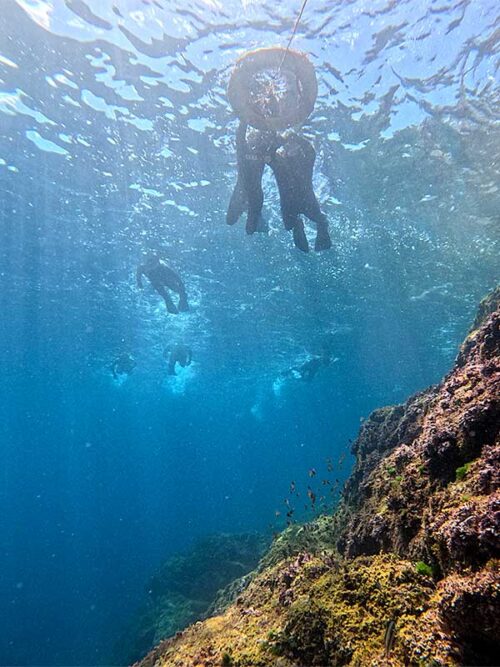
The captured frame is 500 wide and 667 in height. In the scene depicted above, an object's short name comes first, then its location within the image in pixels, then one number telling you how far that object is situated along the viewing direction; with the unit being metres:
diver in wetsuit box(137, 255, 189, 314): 17.97
